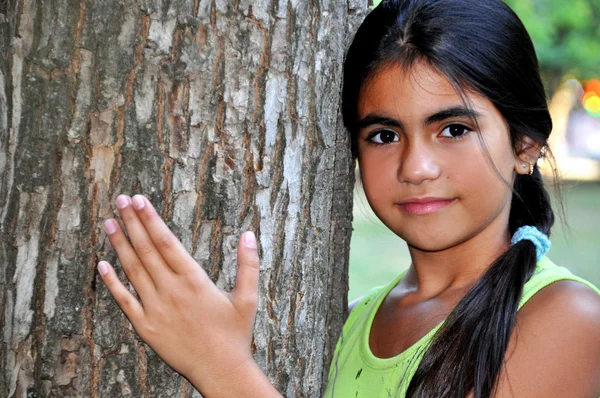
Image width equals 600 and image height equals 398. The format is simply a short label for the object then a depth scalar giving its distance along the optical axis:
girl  1.40
